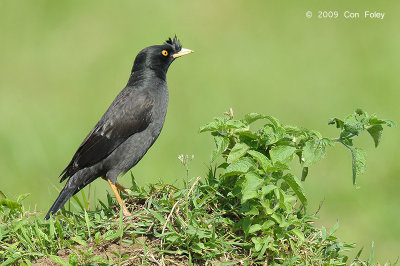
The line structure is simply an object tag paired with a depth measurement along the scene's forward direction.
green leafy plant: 8.76
